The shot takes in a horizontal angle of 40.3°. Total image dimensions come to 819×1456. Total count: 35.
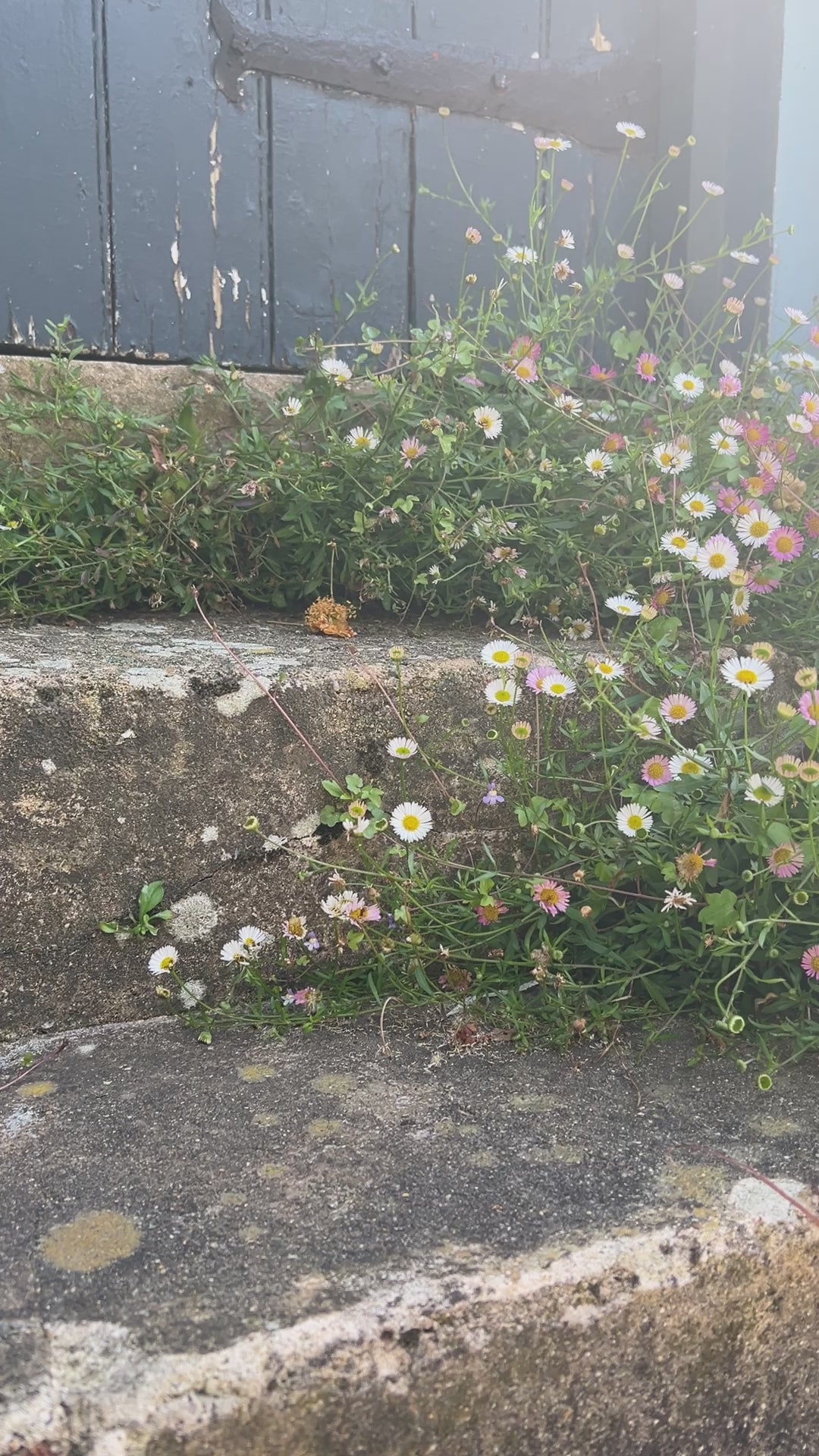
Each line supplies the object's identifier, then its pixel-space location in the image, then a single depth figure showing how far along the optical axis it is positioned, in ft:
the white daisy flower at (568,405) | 1.96
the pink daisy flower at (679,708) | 1.54
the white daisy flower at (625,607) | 1.68
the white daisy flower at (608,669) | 1.56
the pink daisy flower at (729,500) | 1.80
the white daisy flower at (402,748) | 1.55
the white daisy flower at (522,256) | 2.05
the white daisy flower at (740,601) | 1.62
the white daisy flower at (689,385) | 1.97
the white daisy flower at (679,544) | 1.73
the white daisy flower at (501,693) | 1.56
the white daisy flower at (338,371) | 1.95
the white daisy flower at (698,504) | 1.80
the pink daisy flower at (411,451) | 1.88
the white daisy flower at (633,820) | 1.47
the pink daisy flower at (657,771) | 1.49
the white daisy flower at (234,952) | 1.51
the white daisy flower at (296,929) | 1.51
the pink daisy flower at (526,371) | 1.97
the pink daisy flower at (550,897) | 1.47
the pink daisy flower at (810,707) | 1.35
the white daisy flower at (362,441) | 1.86
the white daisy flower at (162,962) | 1.48
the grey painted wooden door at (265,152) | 2.24
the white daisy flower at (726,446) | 1.84
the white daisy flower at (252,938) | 1.52
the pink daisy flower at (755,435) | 1.90
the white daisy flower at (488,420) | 1.93
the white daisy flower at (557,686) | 1.58
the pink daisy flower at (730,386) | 1.95
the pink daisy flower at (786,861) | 1.33
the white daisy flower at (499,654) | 1.62
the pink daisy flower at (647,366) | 2.05
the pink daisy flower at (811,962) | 1.34
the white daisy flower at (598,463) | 1.89
